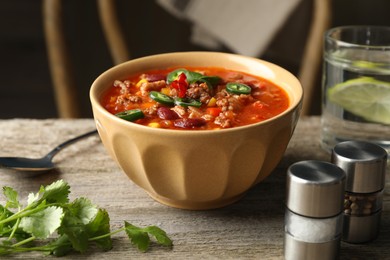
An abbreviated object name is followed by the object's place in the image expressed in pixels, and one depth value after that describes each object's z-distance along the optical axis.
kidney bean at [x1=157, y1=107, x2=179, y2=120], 0.75
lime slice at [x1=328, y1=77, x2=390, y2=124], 0.85
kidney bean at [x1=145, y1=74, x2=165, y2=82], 0.82
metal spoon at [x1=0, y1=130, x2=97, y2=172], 0.82
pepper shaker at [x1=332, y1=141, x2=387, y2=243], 0.71
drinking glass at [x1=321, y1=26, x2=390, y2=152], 0.84
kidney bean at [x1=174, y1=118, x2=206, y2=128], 0.73
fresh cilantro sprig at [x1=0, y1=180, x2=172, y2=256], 0.69
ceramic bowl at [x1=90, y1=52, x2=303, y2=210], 0.71
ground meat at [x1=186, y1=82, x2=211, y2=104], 0.78
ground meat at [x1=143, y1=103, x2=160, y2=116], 0.76
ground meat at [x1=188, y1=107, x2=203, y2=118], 0.76
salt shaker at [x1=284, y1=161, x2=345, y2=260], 0.67
